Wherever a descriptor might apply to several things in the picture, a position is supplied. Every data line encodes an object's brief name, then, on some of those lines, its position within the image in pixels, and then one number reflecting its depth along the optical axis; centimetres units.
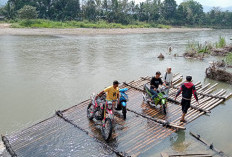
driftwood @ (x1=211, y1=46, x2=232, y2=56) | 2175
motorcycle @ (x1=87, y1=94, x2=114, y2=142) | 647
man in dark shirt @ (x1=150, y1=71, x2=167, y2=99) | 854
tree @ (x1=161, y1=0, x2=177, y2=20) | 7662
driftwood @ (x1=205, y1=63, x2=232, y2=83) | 1287
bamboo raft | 637
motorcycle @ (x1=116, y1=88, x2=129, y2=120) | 756
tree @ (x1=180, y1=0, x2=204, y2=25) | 7488
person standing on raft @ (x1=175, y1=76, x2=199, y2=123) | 728
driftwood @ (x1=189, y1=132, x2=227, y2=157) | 614
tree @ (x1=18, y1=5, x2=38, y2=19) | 4689
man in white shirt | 945
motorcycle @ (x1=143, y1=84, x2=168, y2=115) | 815
